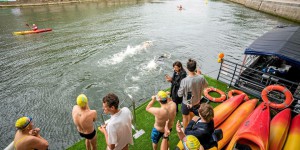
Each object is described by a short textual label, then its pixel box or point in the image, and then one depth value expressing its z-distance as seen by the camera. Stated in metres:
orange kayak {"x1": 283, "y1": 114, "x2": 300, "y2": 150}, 4.59
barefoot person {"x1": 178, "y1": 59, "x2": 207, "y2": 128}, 4.69
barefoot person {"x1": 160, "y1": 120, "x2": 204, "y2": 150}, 2.73
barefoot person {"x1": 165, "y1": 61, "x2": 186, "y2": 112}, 5.40
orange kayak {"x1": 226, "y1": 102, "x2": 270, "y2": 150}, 4.28
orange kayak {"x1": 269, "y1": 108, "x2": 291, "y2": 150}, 4.65
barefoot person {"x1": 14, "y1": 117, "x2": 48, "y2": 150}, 3.48
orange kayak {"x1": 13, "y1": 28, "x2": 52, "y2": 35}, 21.22
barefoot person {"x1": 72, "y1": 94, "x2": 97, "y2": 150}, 4.15
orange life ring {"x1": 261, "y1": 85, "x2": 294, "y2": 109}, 6.09
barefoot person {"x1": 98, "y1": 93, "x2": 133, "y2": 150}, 3.37
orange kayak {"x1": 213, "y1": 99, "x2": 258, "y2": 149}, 4.99
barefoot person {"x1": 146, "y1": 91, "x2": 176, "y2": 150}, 3.84
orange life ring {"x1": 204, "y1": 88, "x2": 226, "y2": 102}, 7.12
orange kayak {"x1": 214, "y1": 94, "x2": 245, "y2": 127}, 5.75
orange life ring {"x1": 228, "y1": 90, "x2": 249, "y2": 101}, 7.41
